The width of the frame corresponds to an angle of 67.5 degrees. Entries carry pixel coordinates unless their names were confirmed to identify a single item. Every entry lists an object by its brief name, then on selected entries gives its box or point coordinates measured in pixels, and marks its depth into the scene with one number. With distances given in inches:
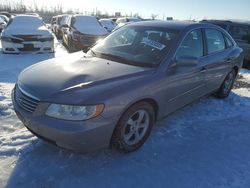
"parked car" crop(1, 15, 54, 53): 263.1
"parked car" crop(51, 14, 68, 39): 475.7
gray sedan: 76.5
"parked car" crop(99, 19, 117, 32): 508.1
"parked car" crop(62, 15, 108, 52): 291.4
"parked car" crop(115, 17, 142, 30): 553.8
